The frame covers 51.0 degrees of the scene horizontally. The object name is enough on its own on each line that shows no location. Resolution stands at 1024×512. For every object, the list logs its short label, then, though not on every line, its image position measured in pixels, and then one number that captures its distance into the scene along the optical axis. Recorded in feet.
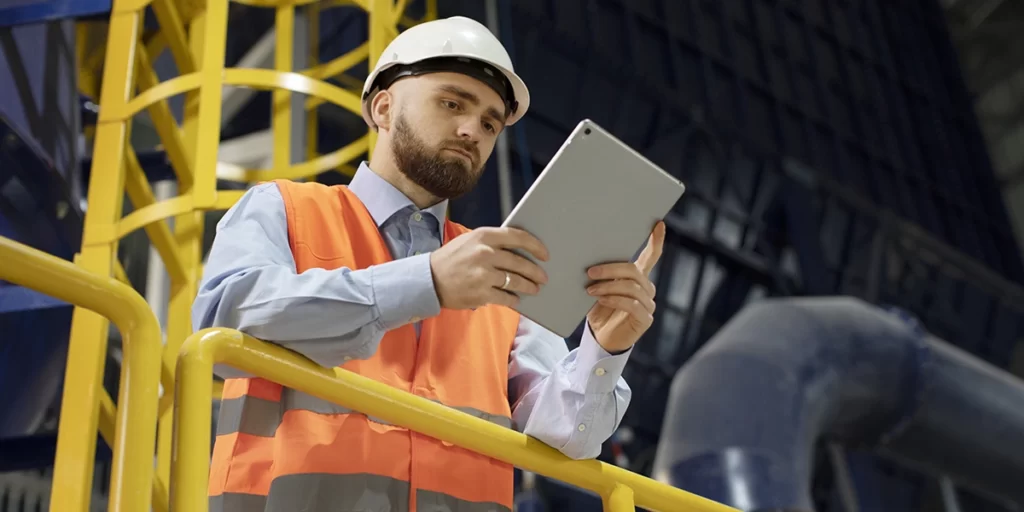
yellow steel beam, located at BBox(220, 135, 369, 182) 17.25
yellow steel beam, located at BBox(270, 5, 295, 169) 18.39
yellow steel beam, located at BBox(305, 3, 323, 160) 22.31
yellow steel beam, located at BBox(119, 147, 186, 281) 15.39
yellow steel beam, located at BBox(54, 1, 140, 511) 7.79
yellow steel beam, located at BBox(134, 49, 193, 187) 16.15
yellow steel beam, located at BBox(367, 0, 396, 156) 16.74
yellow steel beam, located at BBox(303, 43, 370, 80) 19.11
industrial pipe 25.34
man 7.40
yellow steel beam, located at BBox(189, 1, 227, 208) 14.64
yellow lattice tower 13.73
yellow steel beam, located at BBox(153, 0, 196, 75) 16.51
